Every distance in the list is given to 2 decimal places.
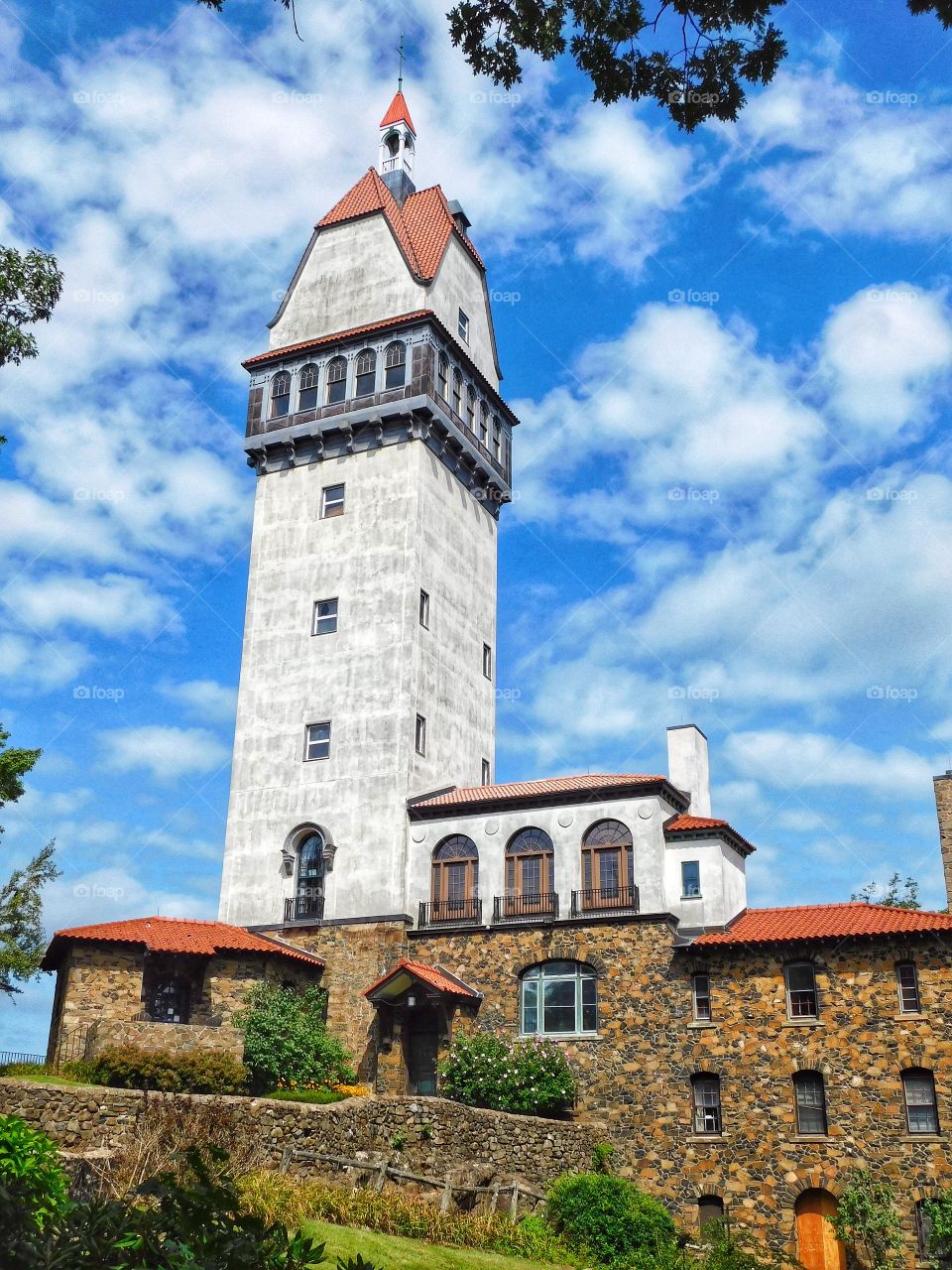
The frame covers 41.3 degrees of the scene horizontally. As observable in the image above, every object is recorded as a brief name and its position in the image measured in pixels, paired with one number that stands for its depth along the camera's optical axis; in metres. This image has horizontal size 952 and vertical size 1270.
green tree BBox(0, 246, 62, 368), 21.19
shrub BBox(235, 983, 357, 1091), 35.91
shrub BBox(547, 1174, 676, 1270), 30.30
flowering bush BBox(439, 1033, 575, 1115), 35.62
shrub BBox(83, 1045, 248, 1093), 30.67
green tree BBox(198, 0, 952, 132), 12.84
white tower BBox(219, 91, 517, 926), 43.19
